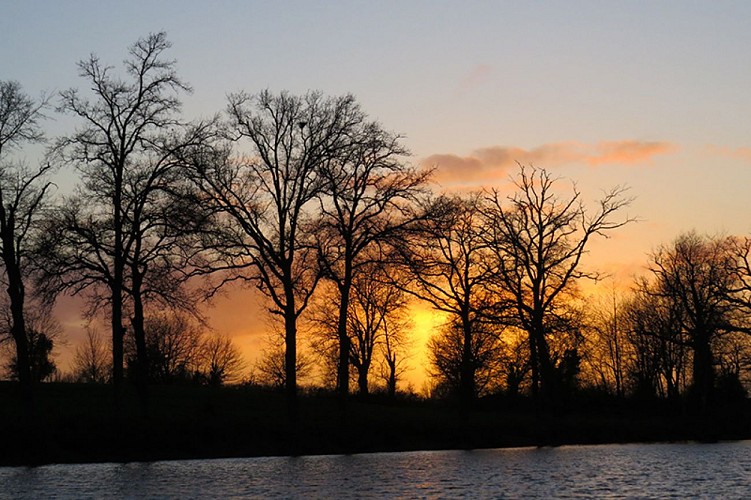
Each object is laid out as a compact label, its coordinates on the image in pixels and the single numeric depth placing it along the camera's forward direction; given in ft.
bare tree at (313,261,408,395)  295.07
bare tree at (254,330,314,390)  411.75
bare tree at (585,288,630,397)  363.76
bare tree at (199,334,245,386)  439.26
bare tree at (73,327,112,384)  487.20
